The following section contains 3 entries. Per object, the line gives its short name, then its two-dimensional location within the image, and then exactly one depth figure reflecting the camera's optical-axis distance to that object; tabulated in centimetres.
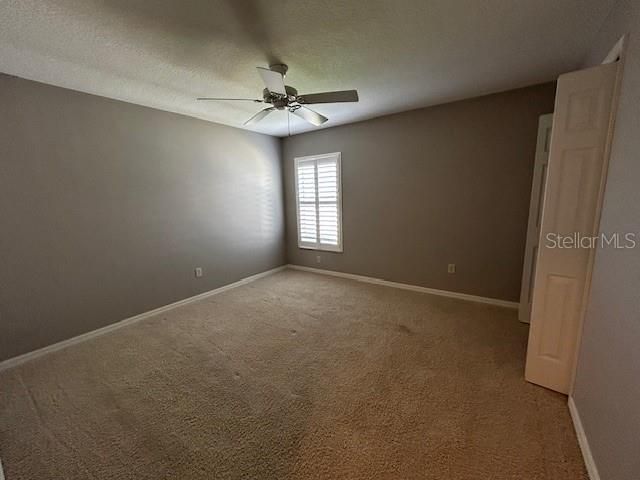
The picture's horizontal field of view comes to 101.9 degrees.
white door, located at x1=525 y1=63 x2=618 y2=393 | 150
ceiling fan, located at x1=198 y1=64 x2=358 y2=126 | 196
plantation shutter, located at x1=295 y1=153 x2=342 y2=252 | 427
